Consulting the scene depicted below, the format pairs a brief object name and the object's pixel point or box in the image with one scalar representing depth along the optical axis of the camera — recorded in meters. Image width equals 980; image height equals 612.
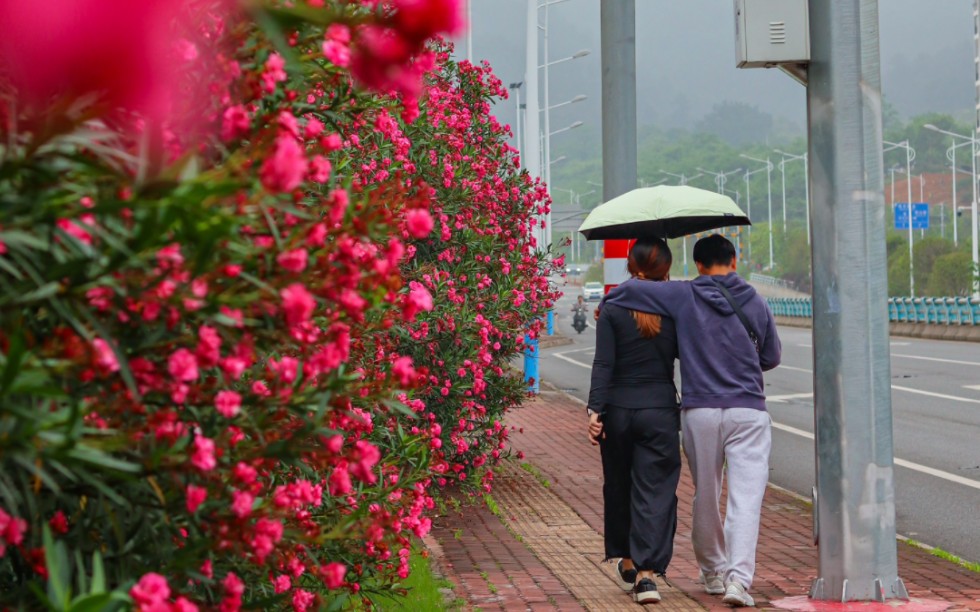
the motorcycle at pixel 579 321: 60.12
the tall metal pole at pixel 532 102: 31.66
